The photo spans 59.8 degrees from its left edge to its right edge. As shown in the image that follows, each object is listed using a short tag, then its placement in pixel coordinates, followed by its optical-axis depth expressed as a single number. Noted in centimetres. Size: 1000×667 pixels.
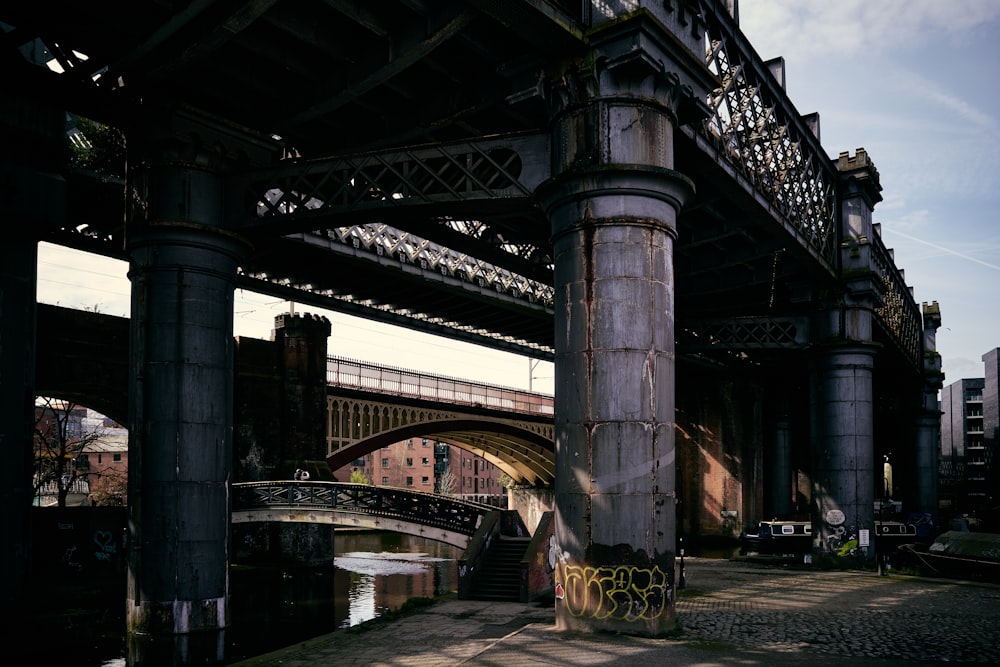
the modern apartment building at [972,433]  11406
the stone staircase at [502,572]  2403
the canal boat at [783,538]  4325
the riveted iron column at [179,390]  1794
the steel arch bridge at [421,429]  4659
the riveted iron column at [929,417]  5675
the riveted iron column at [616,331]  1480
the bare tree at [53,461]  4131
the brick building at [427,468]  11525
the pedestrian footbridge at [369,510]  3008
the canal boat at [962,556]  2552
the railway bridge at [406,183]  1516
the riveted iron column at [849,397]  2948
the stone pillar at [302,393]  4216
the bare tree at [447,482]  11706
